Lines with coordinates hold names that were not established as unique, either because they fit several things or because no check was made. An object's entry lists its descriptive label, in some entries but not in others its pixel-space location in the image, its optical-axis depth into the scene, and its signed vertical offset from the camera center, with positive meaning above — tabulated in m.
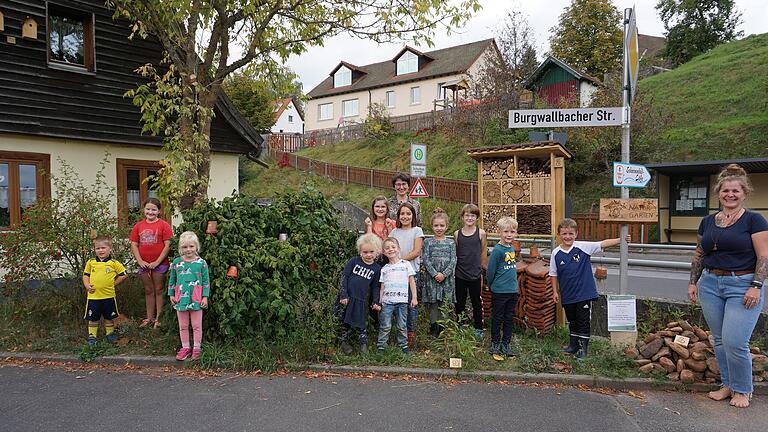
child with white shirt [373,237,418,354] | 5.59 -0.97
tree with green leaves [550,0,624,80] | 36.28 +12.07
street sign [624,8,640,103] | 5.53 +1.65
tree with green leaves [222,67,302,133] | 9.40 +2.18
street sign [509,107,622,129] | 5.84 +1.00
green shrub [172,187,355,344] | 5.50 -0.73
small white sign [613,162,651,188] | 5.41 +0.28
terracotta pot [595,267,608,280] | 6.00 -0.85
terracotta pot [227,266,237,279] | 5.48 -0.75
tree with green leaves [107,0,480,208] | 7.06 +2.54
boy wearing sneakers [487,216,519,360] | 5.53 -0.95
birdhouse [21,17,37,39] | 9.54 +3.28
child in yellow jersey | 6.03 -0.98
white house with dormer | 41.59 +10.42
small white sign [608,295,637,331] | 5.39 -1.18
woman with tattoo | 4.20 -0.64
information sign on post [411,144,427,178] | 11.31 +0.96
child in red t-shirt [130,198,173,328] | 6.43 -0.59
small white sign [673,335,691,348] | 5.00 -1.36
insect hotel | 6.16 +0.04
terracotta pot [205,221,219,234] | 5.74 -0.27
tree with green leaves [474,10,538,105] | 25.55 +6.79
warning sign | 11.62 +0.28
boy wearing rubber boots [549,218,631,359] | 5.38 -0.83
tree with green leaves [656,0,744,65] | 47.84 +16.32
